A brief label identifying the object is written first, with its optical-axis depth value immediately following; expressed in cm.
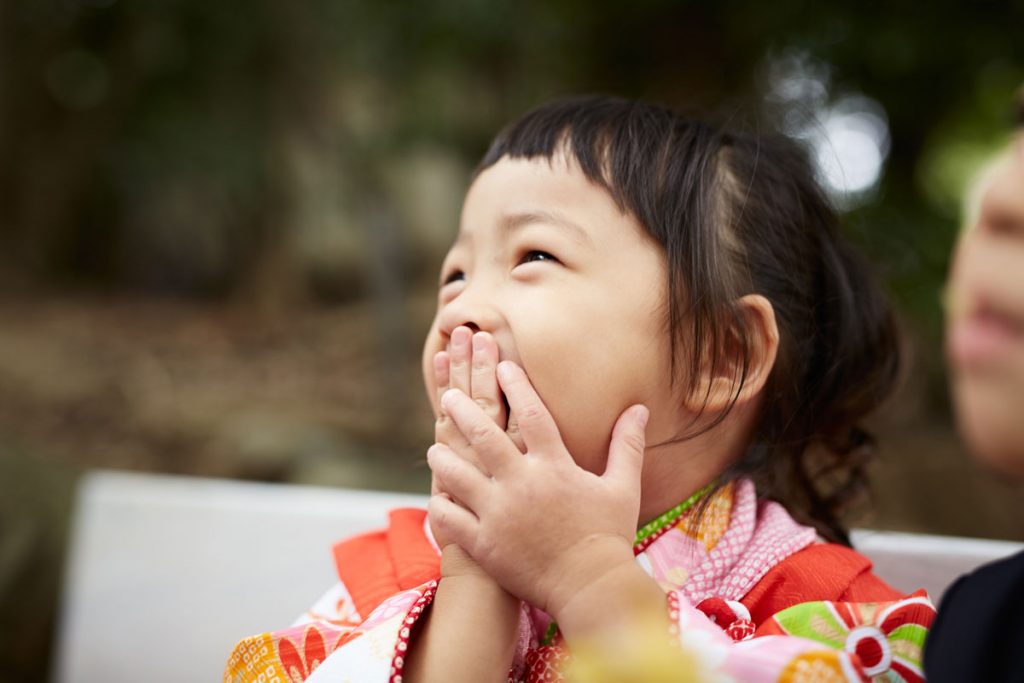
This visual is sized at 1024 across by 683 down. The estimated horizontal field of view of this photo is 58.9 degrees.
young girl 93
